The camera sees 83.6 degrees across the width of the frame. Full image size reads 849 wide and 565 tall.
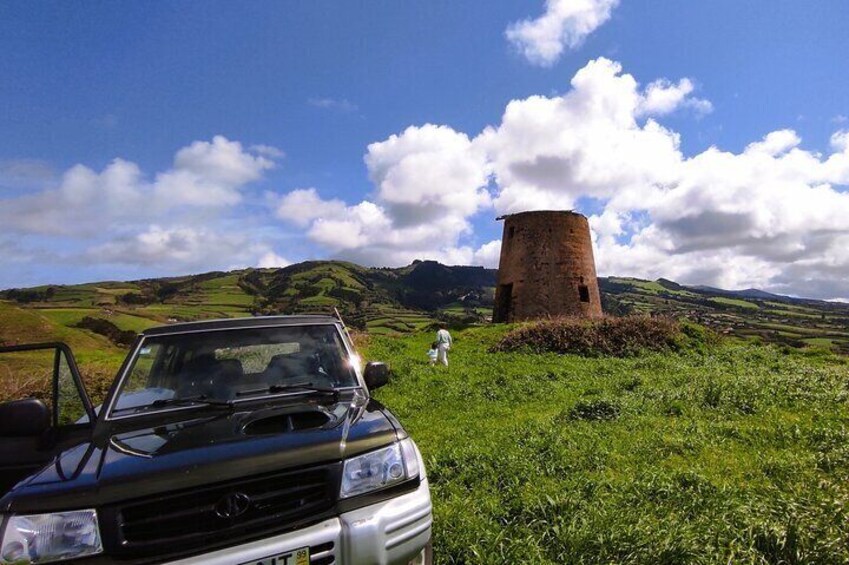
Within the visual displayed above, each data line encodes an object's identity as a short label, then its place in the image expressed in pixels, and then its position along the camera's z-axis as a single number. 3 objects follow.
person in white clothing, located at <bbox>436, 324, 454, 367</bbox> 16.12
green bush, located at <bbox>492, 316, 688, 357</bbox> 18.66
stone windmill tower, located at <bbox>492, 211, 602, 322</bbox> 24.55
